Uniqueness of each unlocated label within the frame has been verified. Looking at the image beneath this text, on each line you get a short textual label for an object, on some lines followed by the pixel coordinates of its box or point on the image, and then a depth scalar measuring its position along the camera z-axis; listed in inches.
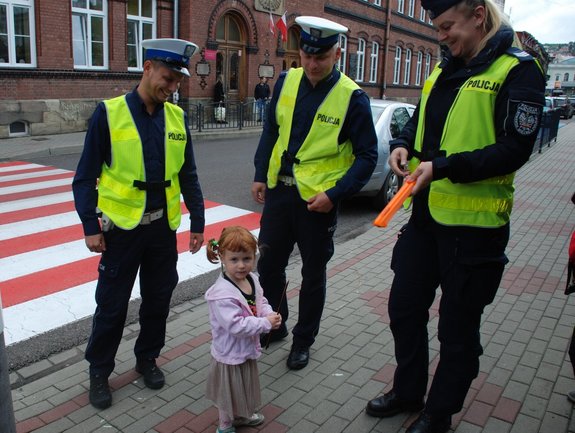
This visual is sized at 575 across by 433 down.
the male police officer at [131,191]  122.6
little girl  112.4
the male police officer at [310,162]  135.2
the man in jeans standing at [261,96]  845.0
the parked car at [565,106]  1802.4
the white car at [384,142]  323.6
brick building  583.5
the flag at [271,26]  884.6
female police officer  98.7
